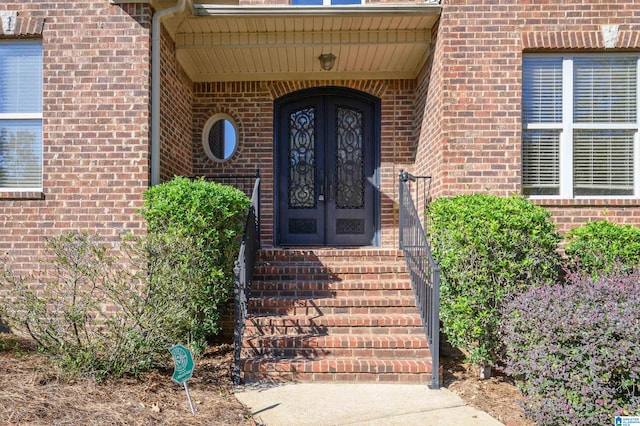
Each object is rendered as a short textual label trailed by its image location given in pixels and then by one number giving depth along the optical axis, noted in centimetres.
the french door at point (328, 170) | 698
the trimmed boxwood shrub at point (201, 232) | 452
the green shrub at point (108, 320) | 380
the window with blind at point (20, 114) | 539
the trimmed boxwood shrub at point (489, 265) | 432
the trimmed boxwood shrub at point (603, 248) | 468
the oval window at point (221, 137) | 697
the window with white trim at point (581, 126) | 552
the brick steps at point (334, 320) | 427
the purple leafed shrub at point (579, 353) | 311
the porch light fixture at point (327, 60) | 618
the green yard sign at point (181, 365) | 337
